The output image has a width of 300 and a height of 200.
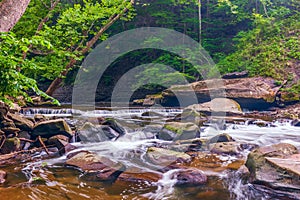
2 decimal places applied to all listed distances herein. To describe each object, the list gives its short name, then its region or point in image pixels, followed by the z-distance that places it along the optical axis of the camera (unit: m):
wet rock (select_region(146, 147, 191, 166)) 4.43
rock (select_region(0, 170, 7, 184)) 3.58
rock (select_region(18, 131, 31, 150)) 5.44
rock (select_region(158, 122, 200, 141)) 6.22
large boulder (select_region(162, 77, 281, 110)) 10.70
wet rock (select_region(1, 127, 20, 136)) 5.35
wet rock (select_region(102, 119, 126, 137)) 7.02
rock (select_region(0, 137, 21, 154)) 4.98
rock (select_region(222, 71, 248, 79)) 12.68
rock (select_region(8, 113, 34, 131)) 5.85
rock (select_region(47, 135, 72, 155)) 5.32
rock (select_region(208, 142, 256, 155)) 5.23
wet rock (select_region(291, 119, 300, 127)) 8.10
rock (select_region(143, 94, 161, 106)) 13.66
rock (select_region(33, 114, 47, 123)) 7.34
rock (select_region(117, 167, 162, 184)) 3.80
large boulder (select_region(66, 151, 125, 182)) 3.84
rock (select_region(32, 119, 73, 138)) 5.84
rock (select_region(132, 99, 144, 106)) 14.56
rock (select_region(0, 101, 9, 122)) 5.52
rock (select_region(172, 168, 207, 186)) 3.68
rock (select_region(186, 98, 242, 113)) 10.17
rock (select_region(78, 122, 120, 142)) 6.25
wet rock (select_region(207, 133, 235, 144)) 5.94
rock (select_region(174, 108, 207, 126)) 8.19
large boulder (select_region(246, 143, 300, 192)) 3.18
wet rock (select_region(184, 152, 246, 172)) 4.43
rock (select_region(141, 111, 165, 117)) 10.09
